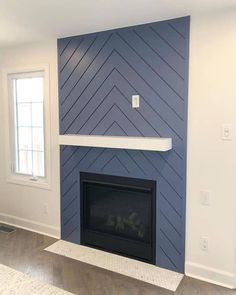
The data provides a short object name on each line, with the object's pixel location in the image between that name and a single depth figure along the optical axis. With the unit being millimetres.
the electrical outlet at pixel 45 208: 3716
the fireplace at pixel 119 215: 3004
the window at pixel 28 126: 3686
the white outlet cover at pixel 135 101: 2918
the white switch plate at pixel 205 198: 2662
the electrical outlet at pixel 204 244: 2701
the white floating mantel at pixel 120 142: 2641
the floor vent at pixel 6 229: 3830
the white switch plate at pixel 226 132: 2510
